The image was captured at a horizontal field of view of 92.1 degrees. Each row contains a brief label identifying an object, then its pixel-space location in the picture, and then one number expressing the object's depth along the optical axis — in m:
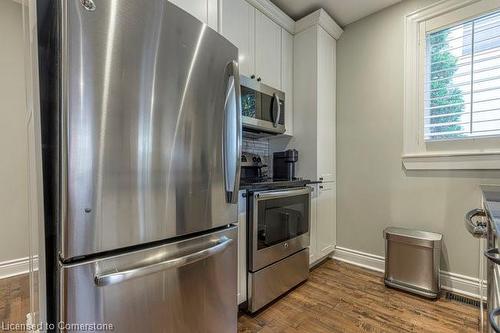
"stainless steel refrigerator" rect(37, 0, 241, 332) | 0.70
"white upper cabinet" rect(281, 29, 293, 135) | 2.30
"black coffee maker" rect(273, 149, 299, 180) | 2.23
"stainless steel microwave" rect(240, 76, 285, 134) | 1.86
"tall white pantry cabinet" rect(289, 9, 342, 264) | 2.27
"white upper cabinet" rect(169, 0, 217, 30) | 1.16
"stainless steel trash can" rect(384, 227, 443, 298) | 1.83
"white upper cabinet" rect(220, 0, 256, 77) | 1.77
